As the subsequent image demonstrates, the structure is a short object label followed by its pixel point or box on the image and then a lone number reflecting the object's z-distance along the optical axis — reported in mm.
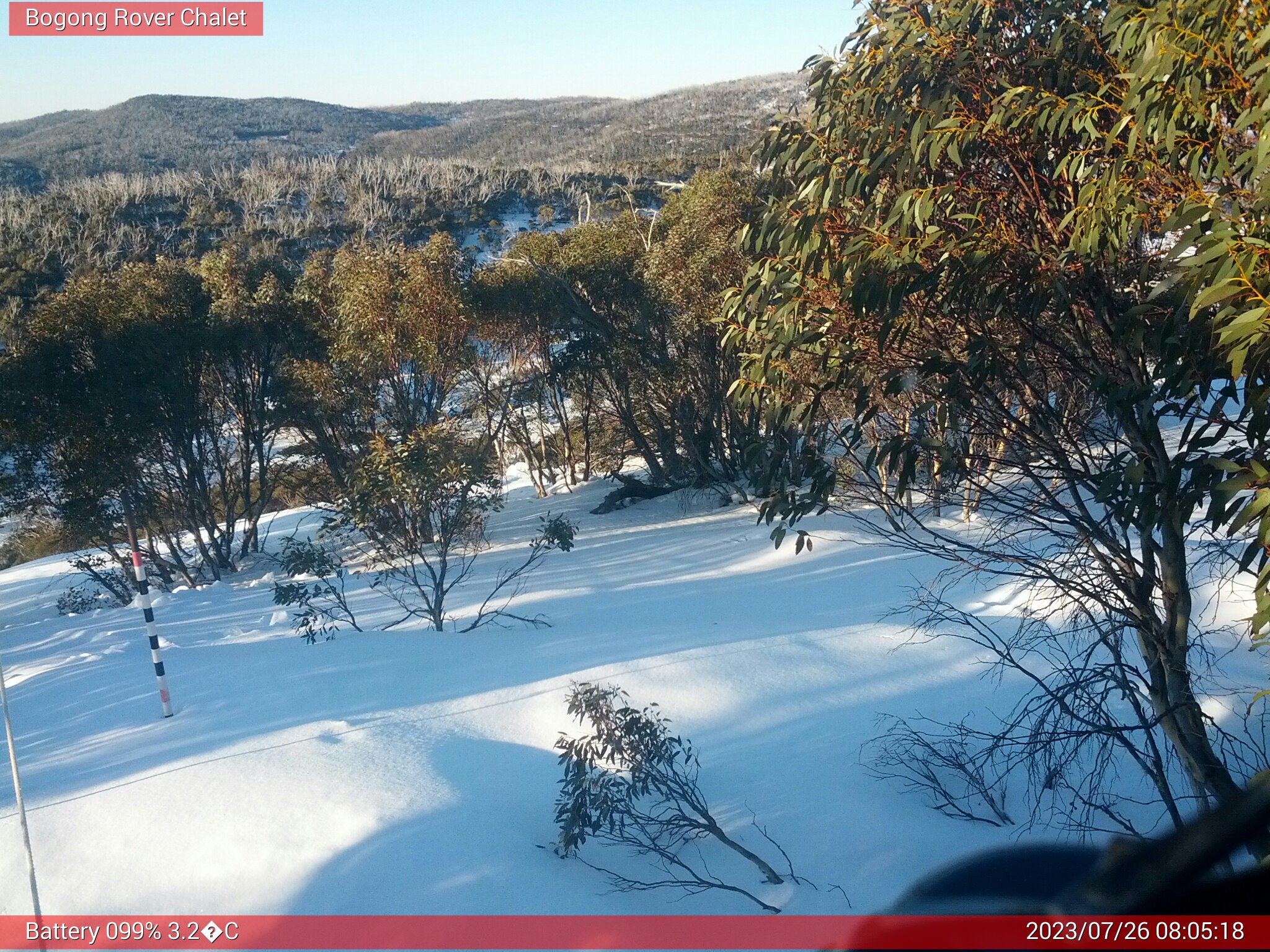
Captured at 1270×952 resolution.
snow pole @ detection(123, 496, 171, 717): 5852
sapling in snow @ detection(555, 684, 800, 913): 4082
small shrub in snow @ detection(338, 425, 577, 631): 9172
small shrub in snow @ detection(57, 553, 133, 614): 14688
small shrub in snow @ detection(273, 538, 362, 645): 8945
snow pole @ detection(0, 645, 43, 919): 3215
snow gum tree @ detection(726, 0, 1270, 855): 3318
